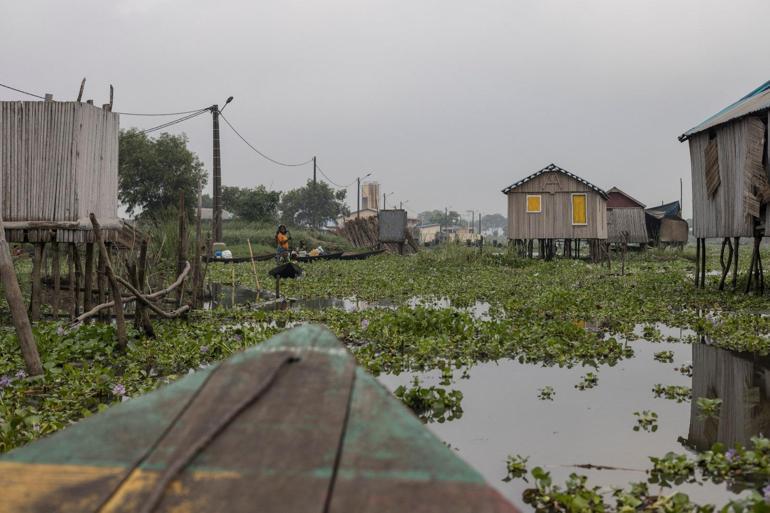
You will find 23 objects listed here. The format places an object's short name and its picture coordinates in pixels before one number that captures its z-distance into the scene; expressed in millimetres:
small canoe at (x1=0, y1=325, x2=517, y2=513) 2051
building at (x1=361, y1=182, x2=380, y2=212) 99688
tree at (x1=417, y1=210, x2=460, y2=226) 141000
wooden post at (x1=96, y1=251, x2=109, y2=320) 11286
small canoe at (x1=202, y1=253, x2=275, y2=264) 29623
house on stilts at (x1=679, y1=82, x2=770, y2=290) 14008
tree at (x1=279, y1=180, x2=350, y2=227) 80500
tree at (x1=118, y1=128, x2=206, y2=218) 42906
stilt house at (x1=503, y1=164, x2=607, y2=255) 33250
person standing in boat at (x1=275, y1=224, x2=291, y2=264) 23438
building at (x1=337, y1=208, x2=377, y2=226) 74812
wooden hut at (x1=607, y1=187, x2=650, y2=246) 44469
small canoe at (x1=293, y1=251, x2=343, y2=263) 30623
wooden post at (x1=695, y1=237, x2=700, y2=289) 17083
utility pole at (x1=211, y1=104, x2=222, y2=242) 26031
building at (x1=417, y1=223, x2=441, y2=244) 99925
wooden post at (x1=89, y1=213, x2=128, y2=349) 8258
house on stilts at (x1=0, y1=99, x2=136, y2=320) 10625
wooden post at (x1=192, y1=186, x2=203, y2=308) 12070
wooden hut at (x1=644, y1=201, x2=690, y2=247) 46781
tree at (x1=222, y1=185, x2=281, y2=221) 48156
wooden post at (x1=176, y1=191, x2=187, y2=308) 11172
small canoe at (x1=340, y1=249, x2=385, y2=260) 35084
